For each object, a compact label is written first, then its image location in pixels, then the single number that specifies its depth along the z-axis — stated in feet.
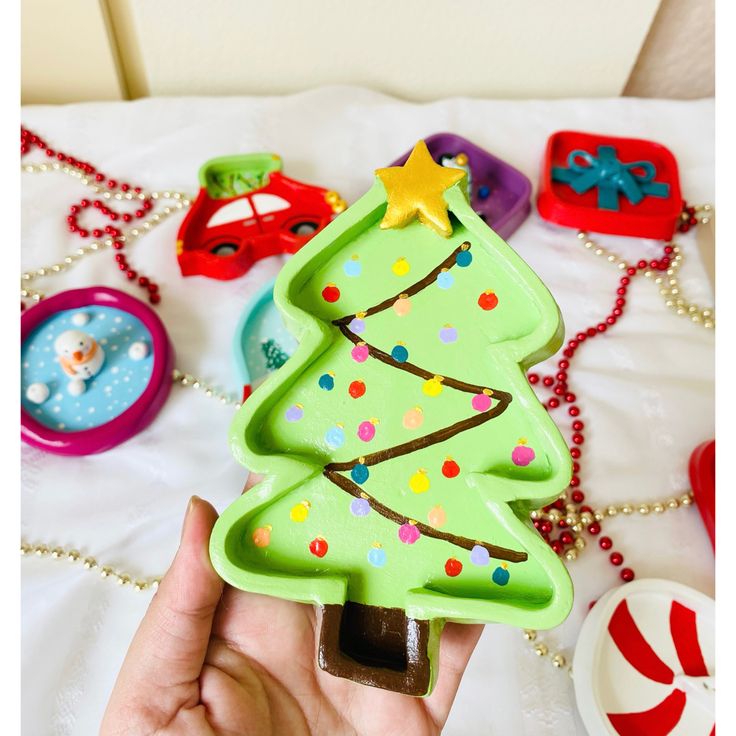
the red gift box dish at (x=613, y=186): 1.19
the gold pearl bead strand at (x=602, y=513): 0.97
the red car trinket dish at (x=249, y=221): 1.14
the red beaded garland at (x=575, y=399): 0.97
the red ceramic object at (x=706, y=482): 0.98
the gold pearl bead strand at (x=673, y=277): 1.15
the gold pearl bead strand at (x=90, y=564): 0.92
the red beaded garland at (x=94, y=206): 1.18
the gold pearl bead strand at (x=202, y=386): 1.05
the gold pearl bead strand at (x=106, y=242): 1.15
